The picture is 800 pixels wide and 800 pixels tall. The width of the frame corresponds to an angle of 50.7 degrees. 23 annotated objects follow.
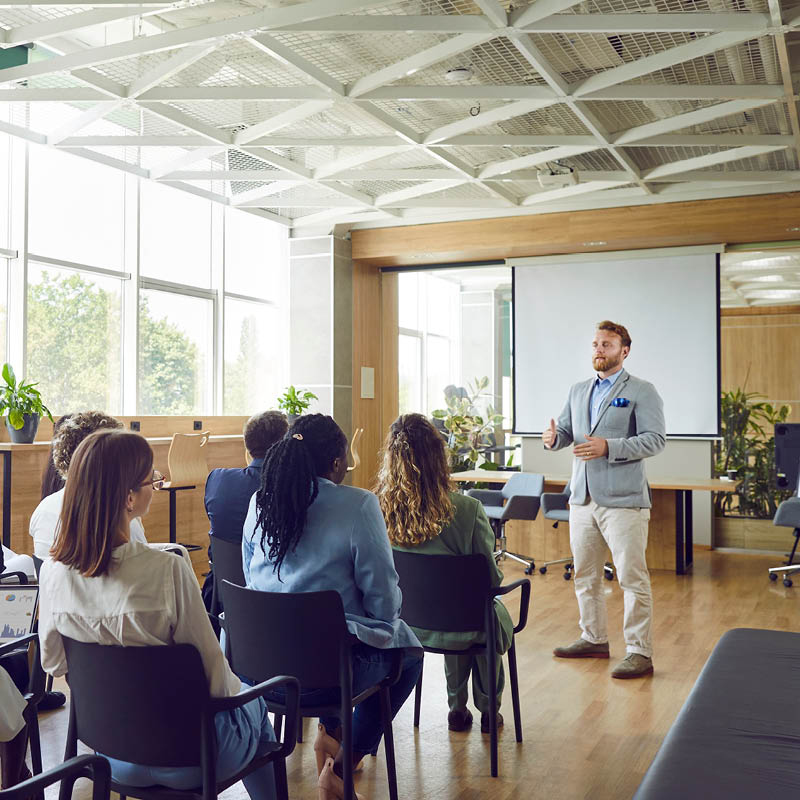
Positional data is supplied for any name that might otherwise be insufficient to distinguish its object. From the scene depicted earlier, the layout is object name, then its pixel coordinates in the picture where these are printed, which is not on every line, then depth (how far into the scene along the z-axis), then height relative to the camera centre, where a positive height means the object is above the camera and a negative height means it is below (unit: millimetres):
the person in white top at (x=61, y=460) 3180 -279
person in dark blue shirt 3510 -440
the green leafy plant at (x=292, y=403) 9414 -118
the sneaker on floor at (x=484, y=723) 3445 -1349
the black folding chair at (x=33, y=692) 2249 -857
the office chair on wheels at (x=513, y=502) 6914 -917
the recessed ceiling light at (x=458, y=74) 6082 +2318
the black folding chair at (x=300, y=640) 2305 -692
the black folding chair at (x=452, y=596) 2994 -730
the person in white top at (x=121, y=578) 1859 -416
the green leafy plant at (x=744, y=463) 8734 -723
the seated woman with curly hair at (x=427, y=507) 3035 -415
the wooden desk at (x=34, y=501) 5980 -892
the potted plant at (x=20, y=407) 6078 -115
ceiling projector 7645 +1962
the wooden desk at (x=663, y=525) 7062 -1158
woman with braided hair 2438 -446
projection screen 8617 +734
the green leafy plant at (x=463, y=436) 8602 -438
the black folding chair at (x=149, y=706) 1796 -686
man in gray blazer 4207 -476
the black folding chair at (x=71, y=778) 1452 -704
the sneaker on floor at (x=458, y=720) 3496 -1359
